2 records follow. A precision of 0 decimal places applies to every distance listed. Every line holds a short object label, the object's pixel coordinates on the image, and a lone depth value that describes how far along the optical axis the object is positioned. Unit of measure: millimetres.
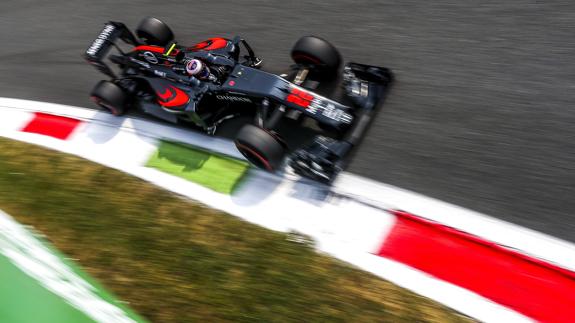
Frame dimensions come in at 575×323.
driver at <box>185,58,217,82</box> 10187
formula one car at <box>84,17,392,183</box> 9594
